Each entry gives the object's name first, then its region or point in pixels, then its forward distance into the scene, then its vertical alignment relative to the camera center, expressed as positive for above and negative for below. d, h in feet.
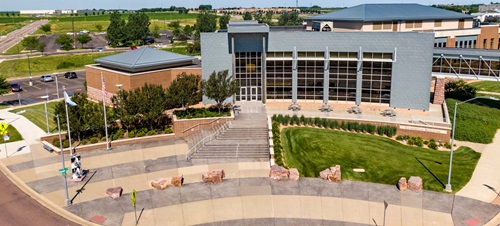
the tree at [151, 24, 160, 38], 443.32 -5.78
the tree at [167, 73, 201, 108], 155.43 -22.69
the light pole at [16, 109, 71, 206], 99.72 -38.31
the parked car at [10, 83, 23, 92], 233.27 -30.72
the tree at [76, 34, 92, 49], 396.98 -8.86
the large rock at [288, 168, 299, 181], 112.78 -38.00
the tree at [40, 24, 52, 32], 502.71 +1.79
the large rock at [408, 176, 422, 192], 106.63 -38.51
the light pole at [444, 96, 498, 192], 107.14 -39.49
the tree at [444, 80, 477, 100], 189.58 -29.30
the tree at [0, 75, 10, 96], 198.18 -25.61
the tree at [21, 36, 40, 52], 359.01 -11.00
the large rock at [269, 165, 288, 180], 113.29 -37.81
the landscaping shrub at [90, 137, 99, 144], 140.67 -35.54
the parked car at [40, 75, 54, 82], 262.26 -28.99
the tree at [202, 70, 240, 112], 152.46 -20.93
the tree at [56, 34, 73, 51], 381.60 -10.82
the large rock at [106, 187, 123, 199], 103.65 -38.61
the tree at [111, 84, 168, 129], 143.54 -25.15
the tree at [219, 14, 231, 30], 489.26 +6.75
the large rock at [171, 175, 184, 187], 109.50 -38.05
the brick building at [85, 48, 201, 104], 179.93 -17.49
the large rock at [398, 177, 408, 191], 107.04 -38.76
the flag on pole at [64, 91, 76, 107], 117.19 -19.08
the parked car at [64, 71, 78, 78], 276.04 -28.63
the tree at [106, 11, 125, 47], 403.13 -2.96
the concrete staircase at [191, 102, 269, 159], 130.00 -35.59
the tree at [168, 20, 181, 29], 523.46 +3.85
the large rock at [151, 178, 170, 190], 108.68 -38.48
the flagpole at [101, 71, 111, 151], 135.85 -30.90
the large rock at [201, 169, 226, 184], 111.14 -37.66
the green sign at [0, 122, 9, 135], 129.08 -28.71
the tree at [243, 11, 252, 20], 619.50 +15.73
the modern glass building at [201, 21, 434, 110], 164.35 -14.91
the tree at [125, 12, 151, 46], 412.16 +0.53
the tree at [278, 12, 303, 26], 633.61 +6.90
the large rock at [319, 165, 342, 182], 111.86 -37.83
